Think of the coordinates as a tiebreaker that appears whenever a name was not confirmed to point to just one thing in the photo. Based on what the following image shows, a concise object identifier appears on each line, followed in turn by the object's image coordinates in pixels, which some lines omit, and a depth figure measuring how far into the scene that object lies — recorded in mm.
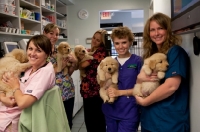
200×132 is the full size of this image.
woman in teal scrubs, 1202
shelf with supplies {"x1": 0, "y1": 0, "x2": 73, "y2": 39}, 2719
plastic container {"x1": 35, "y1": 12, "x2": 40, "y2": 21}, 3599
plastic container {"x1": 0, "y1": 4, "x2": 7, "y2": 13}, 2500
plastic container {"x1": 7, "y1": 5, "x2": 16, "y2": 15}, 2697
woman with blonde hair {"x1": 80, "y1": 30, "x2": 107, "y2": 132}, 2230
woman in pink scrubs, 1201
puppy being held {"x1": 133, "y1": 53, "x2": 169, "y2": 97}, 1275
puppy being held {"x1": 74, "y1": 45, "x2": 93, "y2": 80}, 2311
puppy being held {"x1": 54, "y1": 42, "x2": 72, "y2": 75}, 2031
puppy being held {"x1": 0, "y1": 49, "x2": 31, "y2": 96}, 1399
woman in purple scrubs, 1549
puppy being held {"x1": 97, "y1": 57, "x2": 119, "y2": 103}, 1661
